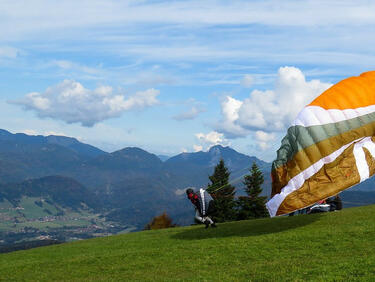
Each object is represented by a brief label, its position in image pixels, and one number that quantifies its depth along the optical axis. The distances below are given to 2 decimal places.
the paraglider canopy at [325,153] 22.45
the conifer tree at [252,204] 63.62
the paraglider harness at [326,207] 31.33
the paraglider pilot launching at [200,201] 28.06
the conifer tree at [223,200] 65.88
